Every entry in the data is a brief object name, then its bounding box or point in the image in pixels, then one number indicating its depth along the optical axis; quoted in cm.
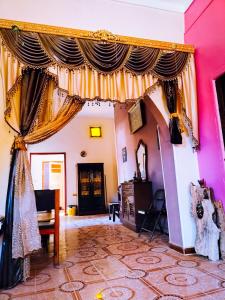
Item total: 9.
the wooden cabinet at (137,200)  479
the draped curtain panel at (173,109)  328
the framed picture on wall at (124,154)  662
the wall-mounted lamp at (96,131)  949
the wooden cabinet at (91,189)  853
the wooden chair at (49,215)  300
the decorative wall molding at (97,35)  284
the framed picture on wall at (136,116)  525
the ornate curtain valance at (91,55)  277
